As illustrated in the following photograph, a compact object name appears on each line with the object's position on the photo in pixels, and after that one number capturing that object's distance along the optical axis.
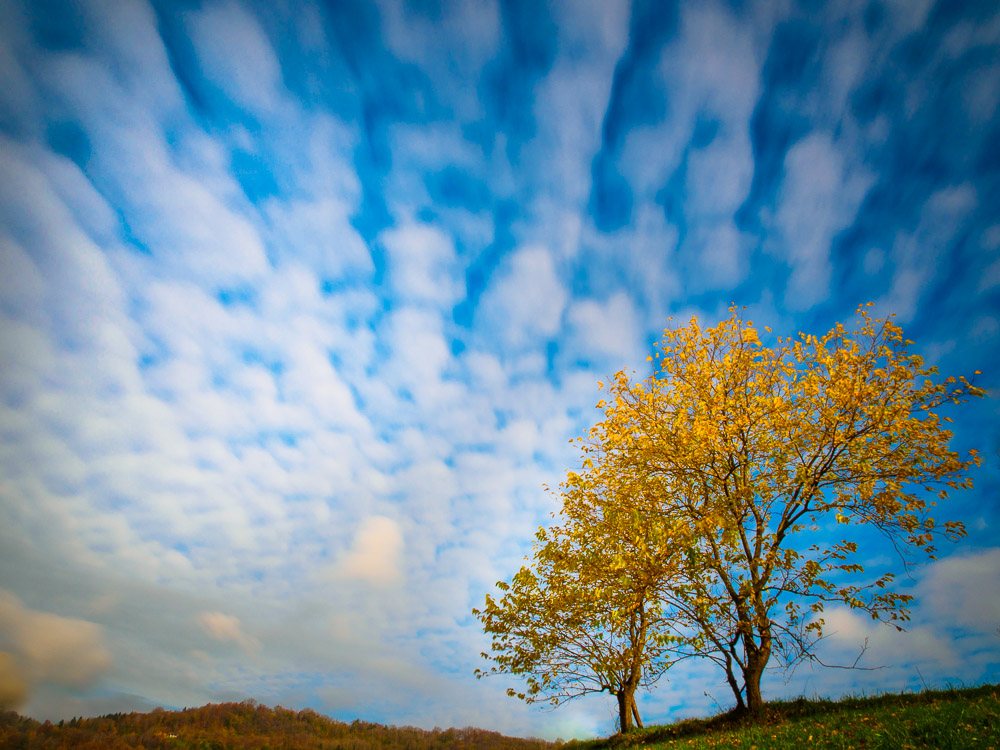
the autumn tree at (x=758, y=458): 14.20
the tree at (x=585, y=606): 16.11
